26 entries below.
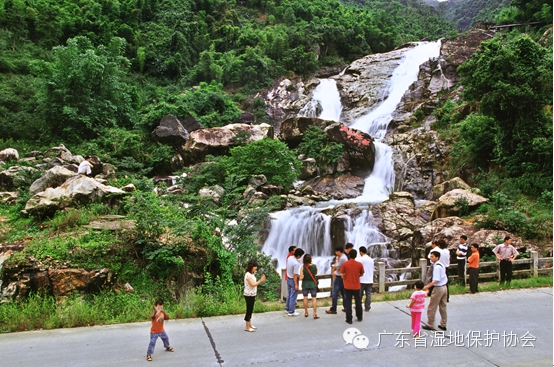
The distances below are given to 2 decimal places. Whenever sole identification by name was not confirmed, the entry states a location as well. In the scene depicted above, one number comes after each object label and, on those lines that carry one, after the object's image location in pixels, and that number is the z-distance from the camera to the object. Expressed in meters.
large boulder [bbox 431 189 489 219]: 14.04
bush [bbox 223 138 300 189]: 18.59
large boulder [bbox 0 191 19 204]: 12.04
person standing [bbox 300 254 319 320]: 7.10
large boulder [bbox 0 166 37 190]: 13.03
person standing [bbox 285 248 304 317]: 6.99
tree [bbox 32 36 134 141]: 21.03
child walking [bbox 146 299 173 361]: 5.33
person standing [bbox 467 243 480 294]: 8.53
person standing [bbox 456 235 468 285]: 9.00
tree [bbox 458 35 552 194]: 14.62
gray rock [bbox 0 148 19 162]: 16.92
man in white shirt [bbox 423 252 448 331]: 6.29
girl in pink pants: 6.00
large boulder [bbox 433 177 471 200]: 16.58
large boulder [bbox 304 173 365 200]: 20.71
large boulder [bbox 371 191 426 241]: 14.66
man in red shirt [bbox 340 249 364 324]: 6.61
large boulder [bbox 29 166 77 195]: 11.73
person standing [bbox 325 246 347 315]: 7.20
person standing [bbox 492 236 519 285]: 9.14
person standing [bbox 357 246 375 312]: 7.19
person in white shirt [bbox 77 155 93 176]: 12.95
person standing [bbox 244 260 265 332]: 6.43
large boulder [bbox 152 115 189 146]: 22.75
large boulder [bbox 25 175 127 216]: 10.09
